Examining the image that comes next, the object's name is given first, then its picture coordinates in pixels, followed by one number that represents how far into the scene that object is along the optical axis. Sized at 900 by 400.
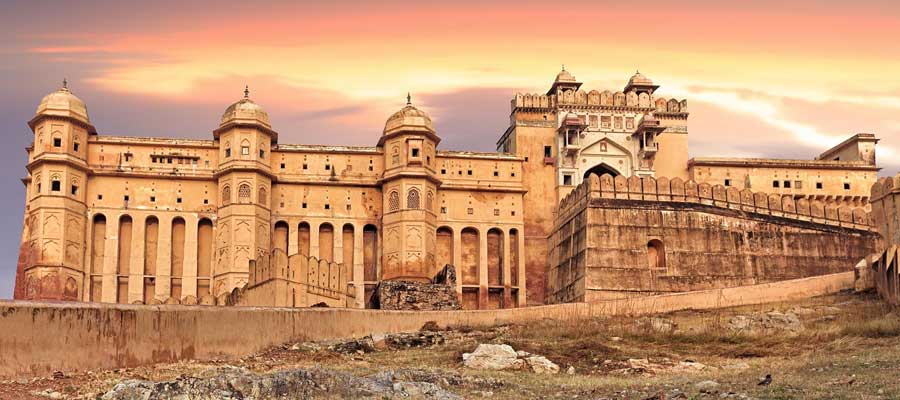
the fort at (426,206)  56.44
